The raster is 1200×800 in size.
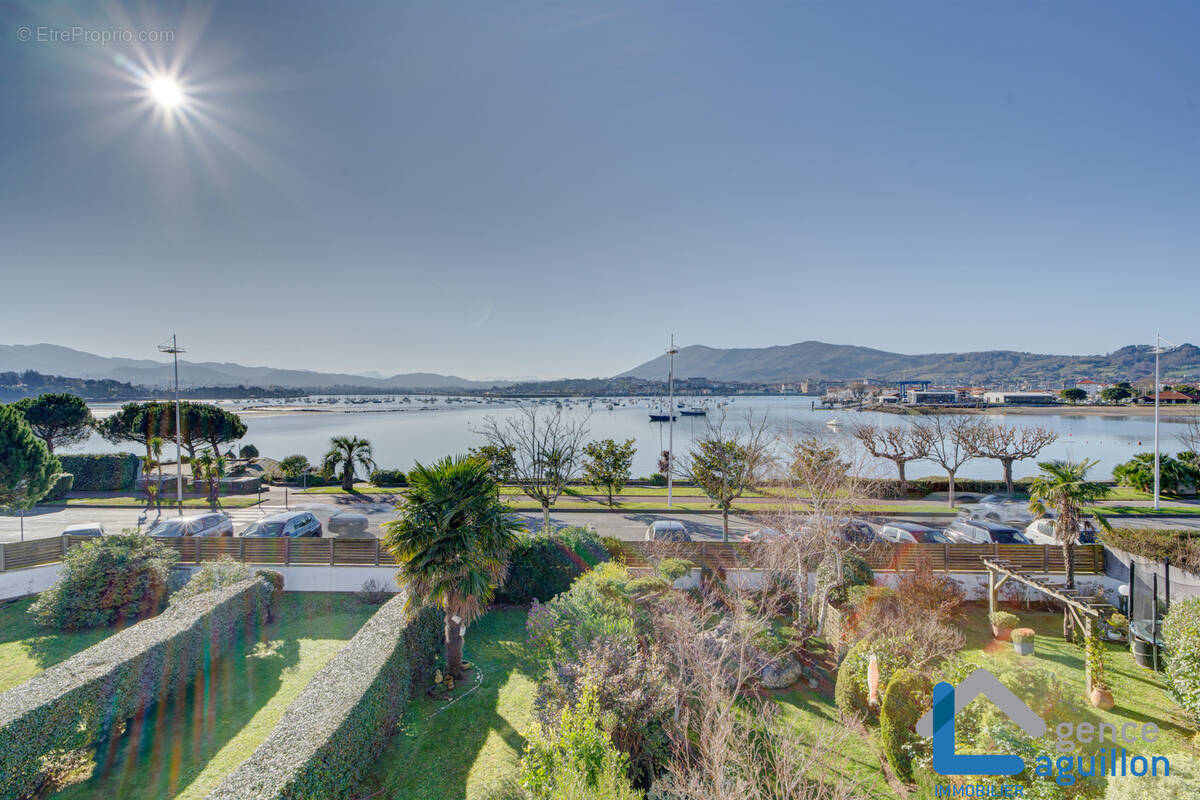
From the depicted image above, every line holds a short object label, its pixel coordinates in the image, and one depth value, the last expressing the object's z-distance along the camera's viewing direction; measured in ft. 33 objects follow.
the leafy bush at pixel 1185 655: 29.71
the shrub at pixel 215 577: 46.44
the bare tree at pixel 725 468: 72.90
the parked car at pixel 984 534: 62.69
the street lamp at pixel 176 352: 90.02
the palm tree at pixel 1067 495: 46.85
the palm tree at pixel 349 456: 110.83
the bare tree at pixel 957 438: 103.13
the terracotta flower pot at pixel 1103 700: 34.26
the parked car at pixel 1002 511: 77.00
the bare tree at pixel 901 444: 109.09
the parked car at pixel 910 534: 62.49
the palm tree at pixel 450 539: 36.17
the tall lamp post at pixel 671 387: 84.83
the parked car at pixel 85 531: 61.93
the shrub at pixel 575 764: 18.67
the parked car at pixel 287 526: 63.87
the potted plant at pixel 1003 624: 45.09
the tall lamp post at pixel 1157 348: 85.15
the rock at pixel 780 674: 38.11
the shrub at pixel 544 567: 53.06
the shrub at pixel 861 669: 31.94
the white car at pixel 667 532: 62.69
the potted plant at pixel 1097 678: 34.30
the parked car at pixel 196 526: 64.18
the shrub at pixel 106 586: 46.24
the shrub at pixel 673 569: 51.29
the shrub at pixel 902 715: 27.07
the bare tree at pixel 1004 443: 107.24
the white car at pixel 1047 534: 63.10
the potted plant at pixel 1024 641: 41.88
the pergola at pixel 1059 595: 35.70
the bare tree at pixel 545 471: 81.64
